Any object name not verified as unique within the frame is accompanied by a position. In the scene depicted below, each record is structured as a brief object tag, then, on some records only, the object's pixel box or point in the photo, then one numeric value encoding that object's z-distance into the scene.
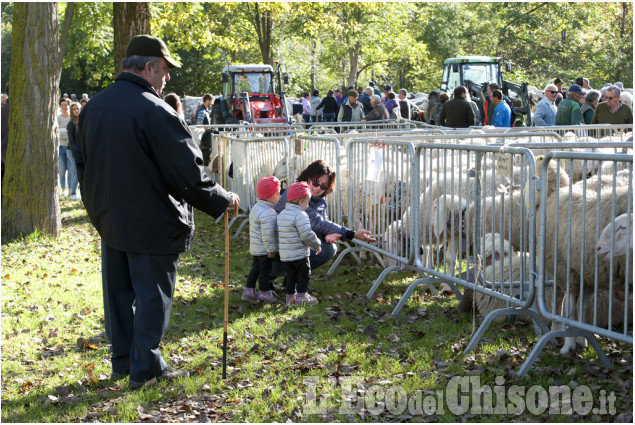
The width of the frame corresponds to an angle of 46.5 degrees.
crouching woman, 7.47
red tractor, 25.38
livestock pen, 5.22
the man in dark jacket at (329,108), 26.69
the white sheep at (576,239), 4.89
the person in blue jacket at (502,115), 13.89
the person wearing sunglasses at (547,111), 15.55
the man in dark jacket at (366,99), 22.78
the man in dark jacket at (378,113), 17.70
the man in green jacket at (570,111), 14.38
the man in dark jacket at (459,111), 14.72
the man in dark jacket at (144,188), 4.79
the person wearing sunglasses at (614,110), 12.91
